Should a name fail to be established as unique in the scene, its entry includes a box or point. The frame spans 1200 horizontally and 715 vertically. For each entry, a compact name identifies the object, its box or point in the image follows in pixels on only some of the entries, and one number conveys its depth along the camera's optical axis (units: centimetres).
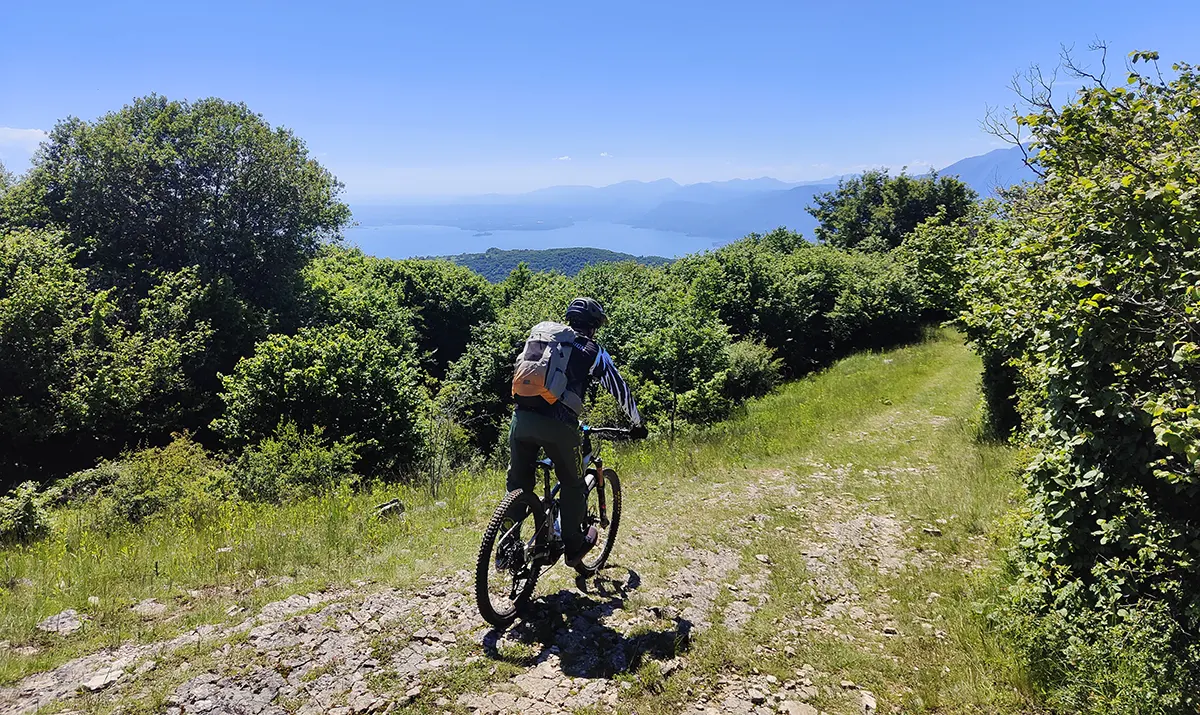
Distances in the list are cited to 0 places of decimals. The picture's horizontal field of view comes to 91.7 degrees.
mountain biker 486
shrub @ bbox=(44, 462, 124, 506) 1136
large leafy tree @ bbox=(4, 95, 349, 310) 2377
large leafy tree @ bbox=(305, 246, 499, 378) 3438
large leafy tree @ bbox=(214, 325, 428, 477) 1355
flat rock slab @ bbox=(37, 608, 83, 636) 469
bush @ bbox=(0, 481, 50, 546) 787
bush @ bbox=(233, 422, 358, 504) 970
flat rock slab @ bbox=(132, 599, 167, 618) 506
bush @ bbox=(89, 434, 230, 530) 865
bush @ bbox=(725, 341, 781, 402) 2133
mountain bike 465
